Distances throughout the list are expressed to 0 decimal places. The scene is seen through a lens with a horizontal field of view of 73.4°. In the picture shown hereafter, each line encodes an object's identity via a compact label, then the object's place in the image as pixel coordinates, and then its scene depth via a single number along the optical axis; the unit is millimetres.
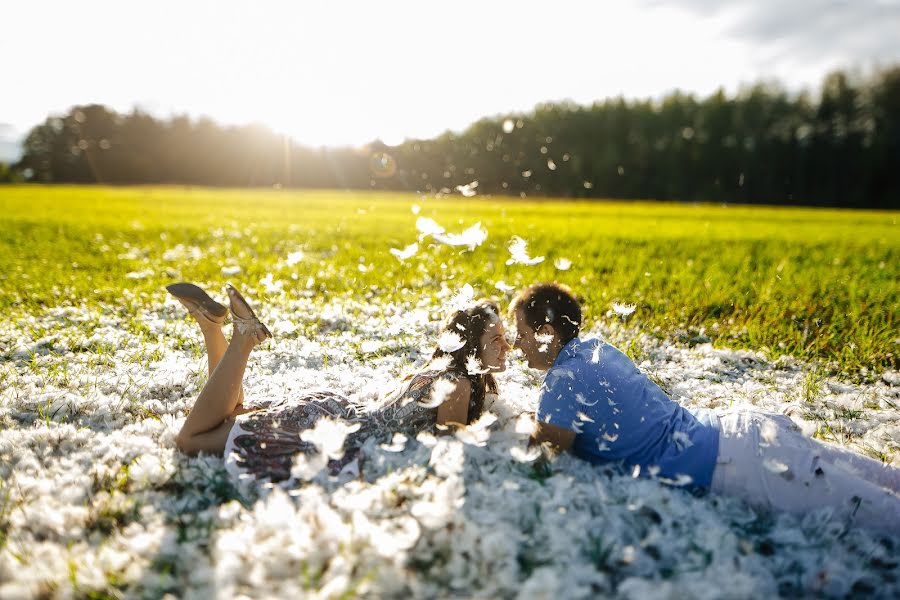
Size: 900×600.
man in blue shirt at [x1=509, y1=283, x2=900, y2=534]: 3613
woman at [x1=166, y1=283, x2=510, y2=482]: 4320
